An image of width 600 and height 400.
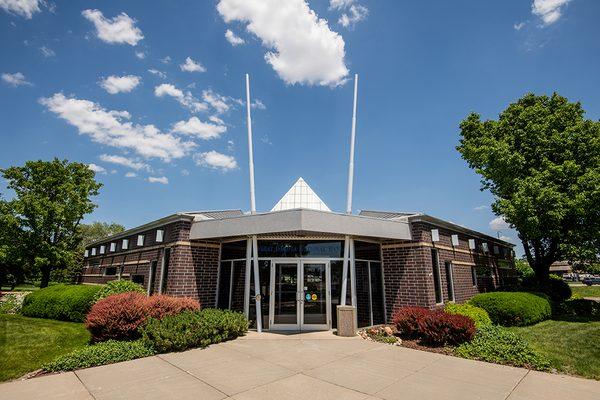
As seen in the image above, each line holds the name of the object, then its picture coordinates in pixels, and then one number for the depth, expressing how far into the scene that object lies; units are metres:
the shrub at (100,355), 7.06
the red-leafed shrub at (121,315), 8.96
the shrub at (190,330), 8.40
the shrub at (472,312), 10.98
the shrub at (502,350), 7.33
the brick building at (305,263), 11.57
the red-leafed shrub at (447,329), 8.81
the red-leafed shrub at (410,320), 9.79
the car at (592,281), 59.86
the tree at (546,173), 14.51
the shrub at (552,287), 18.52
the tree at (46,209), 27.42
